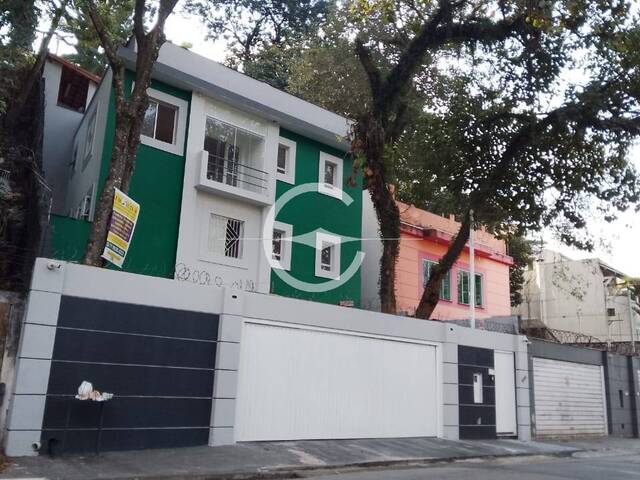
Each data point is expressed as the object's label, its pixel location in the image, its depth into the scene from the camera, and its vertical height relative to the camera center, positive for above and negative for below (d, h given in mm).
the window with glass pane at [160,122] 17906 +7342
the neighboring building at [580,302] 38812 +6287
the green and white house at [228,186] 17469 +6003
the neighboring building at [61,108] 23516 +10077
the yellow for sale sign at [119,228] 12312 +2982
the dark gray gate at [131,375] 10648 +137
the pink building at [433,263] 23125 +4985
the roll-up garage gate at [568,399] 20250 +135
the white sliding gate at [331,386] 13383 +129
